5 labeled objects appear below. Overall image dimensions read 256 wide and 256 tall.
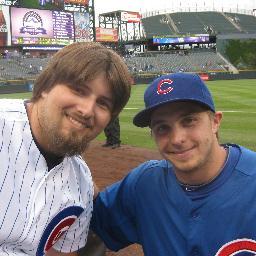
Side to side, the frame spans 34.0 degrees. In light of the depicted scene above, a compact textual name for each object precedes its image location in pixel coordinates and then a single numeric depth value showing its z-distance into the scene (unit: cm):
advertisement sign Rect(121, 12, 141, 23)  6557
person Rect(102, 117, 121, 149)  998
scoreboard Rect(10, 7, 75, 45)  4219
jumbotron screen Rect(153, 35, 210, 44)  6334
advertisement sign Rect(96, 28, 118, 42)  5684
